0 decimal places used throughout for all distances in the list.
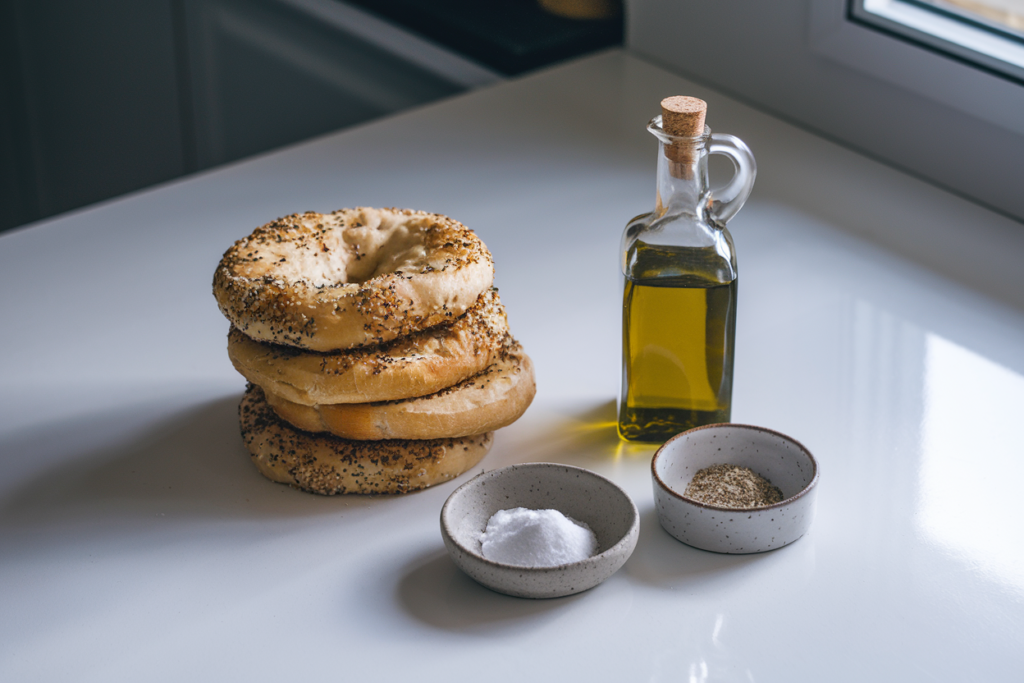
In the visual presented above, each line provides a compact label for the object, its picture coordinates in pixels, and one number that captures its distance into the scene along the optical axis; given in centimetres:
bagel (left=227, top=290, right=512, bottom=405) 86
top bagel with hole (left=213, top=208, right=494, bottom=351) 86
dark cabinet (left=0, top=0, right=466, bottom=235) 174
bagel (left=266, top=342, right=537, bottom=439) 87
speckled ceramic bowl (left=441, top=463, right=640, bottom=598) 82
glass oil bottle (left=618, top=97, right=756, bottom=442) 88
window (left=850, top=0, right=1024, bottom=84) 110
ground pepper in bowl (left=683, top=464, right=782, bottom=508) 85
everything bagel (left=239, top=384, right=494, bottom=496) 88
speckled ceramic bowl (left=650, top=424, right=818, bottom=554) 84
